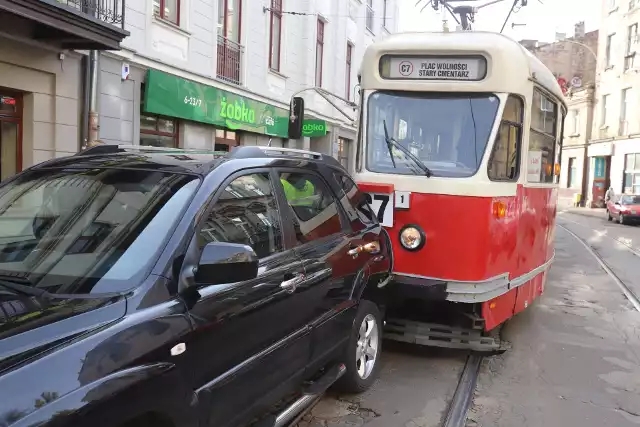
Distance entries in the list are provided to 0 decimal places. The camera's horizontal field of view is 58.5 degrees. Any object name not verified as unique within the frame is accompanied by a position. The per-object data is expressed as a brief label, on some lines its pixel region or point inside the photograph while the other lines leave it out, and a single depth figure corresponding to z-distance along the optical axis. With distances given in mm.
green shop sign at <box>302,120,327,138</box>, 18562
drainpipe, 10336
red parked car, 26844
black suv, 2029
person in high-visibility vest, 3730
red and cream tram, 5180
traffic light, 7023
